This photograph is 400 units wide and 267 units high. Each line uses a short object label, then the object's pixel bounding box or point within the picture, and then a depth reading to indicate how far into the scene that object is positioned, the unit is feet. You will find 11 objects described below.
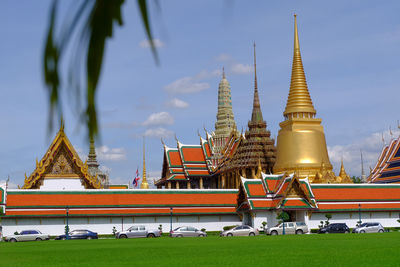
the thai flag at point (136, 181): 285.64
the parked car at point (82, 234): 153.69
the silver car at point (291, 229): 151.43
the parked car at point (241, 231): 150.00
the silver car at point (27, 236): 151.12
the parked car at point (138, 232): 152.09
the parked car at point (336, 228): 154.51
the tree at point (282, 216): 149.95
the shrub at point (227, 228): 170.85
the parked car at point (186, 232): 149.49
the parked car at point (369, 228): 148.36
